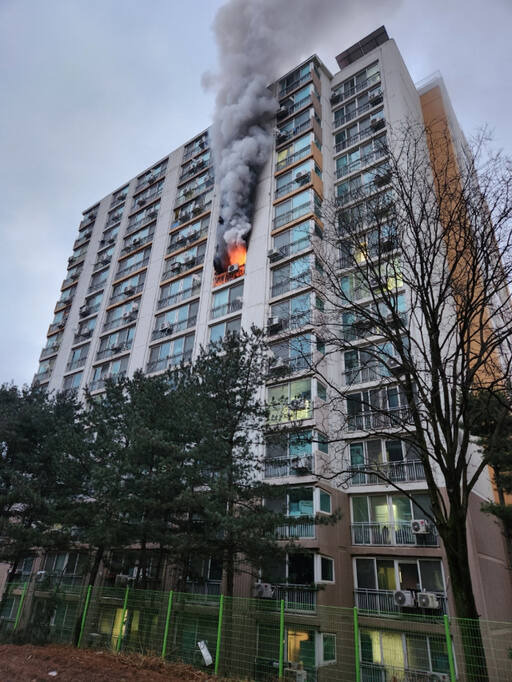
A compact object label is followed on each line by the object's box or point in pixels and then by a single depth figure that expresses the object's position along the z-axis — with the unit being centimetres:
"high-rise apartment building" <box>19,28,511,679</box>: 1755
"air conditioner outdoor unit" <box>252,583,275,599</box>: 1752
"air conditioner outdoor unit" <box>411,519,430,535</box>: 1678
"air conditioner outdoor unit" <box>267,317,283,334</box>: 2368
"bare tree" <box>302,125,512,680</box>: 774
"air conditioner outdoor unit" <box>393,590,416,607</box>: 1598
